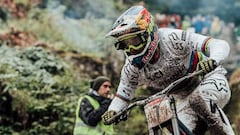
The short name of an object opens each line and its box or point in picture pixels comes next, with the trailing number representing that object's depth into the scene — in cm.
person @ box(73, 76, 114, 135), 676
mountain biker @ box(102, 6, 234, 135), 450
